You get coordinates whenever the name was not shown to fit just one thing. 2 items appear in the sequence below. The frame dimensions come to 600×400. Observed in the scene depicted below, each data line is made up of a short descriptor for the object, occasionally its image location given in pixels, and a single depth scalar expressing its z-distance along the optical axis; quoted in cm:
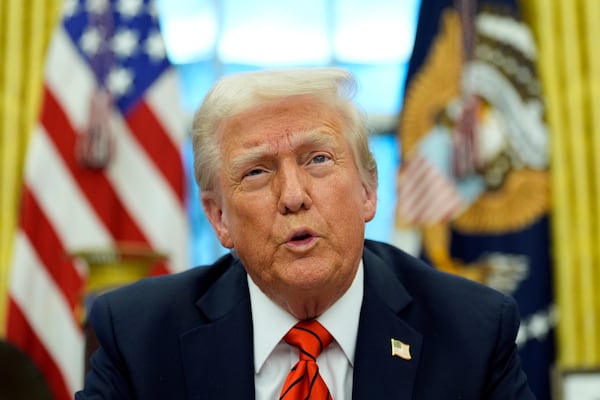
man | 338
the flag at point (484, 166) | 839
